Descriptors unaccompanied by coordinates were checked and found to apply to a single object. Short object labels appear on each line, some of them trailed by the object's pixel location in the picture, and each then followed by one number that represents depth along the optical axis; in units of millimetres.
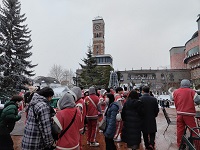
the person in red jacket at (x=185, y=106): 5238
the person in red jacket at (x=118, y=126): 6640
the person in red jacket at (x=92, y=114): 6219
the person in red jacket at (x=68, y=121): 3086
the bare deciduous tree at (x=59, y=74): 78994
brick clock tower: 93500
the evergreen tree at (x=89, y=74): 32194
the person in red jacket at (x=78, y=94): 5010
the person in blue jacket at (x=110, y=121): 4656
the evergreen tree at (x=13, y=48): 19391
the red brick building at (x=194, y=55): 50741
